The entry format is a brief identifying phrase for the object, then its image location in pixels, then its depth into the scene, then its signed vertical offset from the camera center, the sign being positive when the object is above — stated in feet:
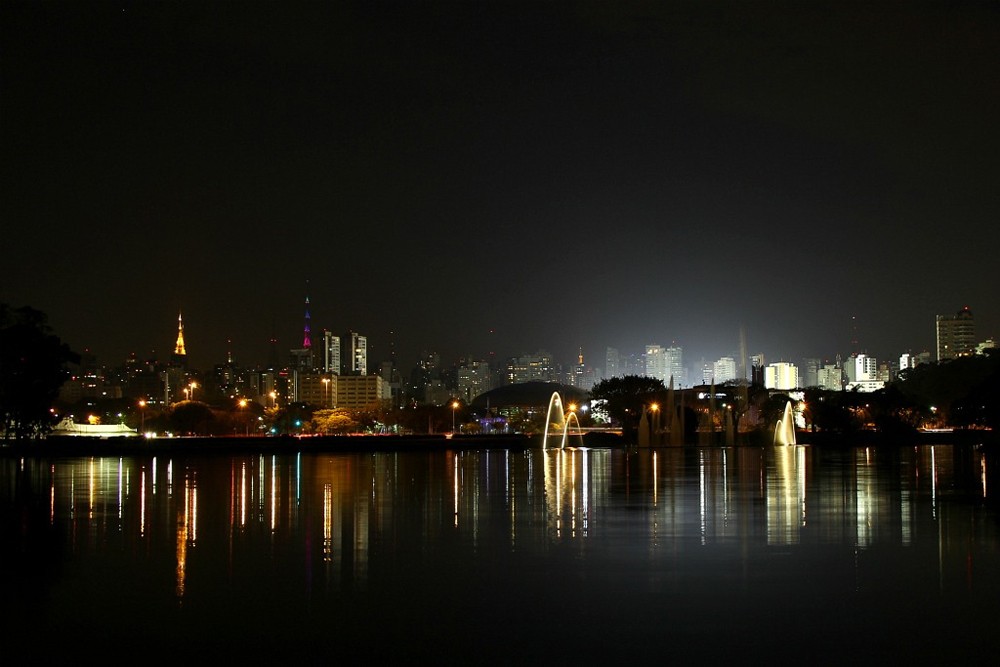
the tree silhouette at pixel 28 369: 241.65 +8.25
